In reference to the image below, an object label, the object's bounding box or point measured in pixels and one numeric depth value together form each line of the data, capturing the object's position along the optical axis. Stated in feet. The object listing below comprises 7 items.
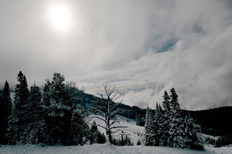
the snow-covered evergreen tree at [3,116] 79.92
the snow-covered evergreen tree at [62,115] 64.18
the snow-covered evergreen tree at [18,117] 72.08
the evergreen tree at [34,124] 62.69
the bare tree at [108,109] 60.00
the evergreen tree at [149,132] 113.19
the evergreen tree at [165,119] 98.63
